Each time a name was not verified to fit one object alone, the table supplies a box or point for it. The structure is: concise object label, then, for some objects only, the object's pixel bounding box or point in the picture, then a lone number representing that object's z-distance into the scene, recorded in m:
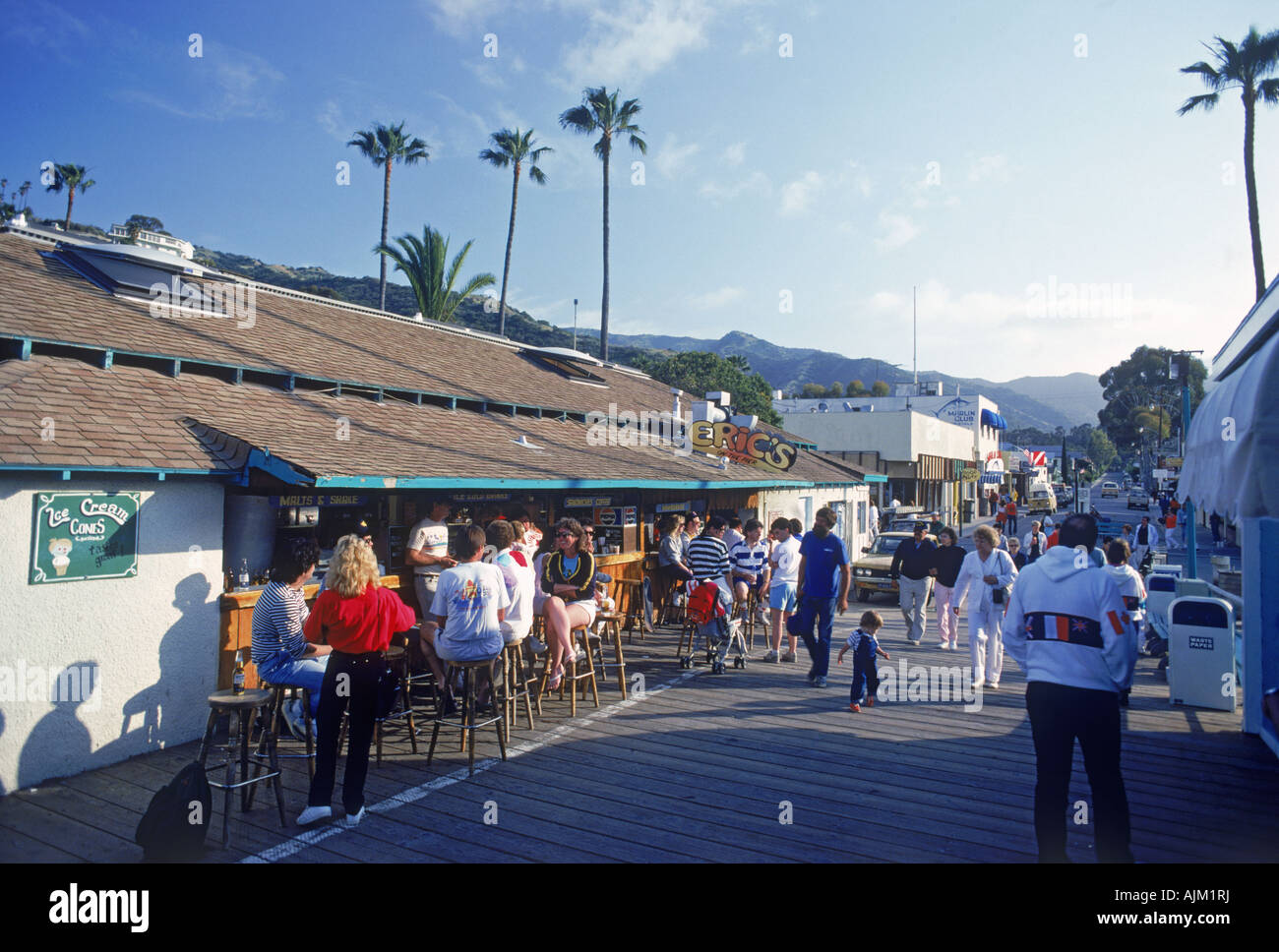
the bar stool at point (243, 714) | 4.83
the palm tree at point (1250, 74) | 28.71
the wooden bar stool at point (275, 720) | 5.09
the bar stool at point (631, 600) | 11.11
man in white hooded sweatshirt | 3.99
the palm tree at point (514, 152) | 39.53
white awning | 3.95
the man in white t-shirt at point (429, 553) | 7.93
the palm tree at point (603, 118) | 36.03
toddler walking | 7.66
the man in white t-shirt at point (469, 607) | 5.75
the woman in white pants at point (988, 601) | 8.52
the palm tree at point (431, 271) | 30.23
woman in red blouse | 4.84
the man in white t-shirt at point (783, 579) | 9.98
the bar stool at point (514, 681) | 6.48
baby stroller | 9.07
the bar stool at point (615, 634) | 8.01
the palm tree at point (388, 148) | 37.16
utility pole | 11.42
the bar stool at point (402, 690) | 6.17
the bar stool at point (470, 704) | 5.84
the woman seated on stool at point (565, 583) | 7.31
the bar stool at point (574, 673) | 7.38
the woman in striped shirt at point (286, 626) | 5.45
